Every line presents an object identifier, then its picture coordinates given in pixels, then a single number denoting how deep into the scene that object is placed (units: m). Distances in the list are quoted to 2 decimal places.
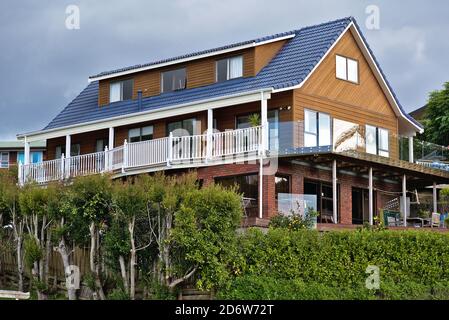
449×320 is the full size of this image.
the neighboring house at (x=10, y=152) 67.94
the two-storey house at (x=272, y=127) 34.72
